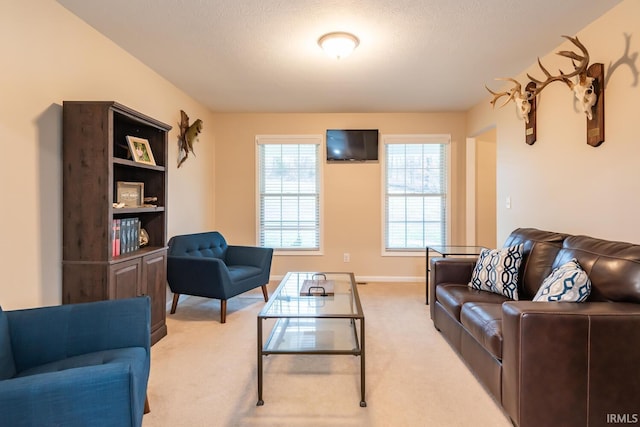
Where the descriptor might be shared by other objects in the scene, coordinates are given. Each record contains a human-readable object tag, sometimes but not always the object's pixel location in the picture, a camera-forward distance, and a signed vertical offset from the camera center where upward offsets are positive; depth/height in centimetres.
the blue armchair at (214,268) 305 -57
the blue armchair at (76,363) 104 -61
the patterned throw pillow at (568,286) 172 -39
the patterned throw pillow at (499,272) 234 -44
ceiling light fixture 238 +128
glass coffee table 194 -63
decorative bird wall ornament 372 +89
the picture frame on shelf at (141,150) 249 +49
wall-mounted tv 450 +95
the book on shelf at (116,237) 232 -18
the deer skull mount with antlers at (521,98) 258 +95
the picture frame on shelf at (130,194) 252 +15
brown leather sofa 147 -66
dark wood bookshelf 209 +5
